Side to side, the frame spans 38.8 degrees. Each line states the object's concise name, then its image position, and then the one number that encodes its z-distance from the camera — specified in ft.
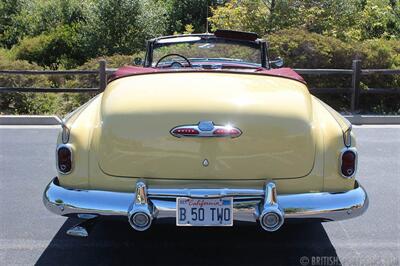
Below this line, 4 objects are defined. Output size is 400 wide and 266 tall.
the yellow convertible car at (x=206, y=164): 11.62
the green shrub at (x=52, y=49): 53.88
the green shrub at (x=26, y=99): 35.94
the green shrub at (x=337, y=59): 36.73
